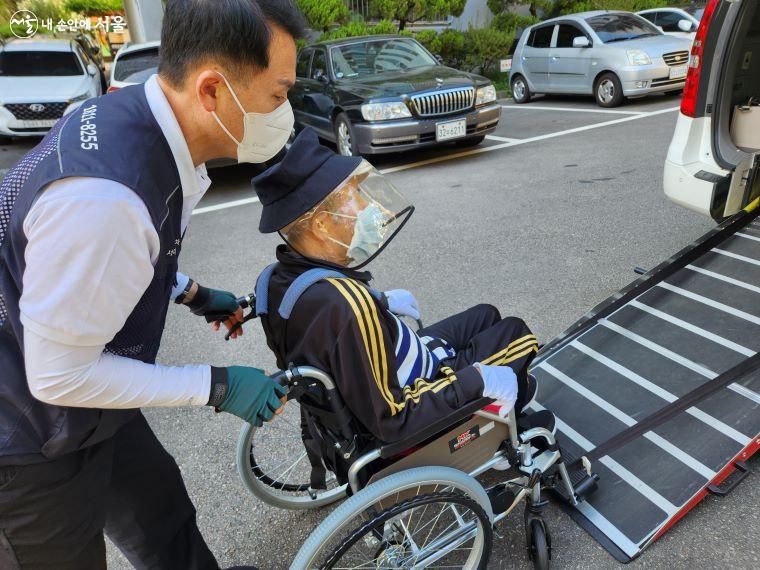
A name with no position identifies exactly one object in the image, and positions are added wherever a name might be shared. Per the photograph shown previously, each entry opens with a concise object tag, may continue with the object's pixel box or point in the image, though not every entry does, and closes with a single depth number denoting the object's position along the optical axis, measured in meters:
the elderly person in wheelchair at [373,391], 1.51
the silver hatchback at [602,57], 8.83
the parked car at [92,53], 11.23
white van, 3.09
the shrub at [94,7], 21.88
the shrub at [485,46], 13.66
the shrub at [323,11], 12.58
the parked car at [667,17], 11.07
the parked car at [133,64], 6.95
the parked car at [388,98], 6.71
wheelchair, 1.53
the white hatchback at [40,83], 8.99
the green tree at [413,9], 13.37
